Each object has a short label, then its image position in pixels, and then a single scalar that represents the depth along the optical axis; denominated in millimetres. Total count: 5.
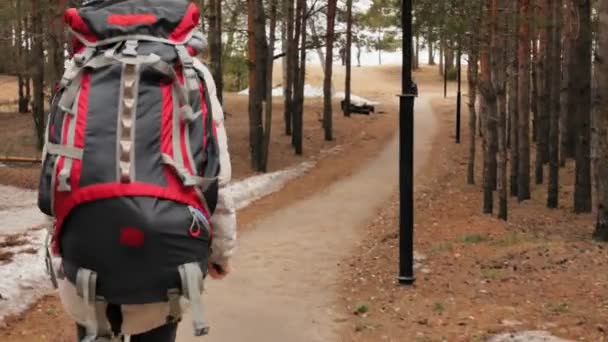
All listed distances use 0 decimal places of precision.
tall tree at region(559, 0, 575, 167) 19391
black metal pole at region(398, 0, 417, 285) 8797
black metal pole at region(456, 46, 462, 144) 29028
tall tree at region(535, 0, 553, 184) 20578
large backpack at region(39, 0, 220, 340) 2371
